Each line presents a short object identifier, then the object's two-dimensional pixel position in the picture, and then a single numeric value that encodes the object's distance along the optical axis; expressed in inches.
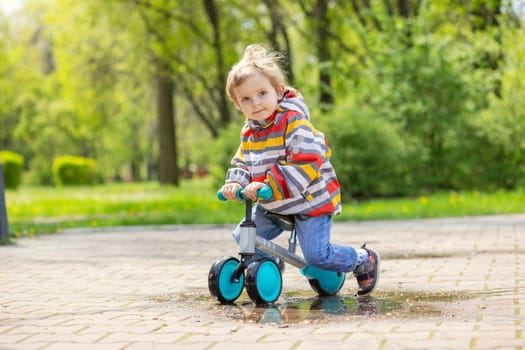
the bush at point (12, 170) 1216.8
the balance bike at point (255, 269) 195.3
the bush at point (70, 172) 1450.5
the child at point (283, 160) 195.6
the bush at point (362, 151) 601.9
